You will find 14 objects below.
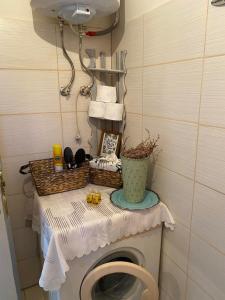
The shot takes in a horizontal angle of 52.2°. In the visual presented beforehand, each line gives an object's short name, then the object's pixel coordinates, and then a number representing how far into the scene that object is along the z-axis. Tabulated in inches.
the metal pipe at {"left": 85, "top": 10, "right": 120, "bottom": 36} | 51.3
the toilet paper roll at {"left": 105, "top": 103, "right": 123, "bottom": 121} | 53.2
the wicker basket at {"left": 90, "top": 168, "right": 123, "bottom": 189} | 50.4
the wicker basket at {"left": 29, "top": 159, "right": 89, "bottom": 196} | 47.3
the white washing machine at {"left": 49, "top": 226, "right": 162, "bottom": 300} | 33.3
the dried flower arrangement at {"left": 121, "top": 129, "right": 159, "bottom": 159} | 41.8
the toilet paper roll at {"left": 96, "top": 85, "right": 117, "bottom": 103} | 54.1
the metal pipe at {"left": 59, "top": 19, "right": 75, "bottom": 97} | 51.7
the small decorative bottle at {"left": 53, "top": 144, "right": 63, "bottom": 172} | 49.6
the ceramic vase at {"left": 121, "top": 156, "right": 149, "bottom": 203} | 41.5
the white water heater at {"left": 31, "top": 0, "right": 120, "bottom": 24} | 40.3
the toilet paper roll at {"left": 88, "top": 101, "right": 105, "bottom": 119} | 54.4
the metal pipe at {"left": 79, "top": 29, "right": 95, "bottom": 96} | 55.0
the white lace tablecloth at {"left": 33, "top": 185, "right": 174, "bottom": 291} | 36.3
